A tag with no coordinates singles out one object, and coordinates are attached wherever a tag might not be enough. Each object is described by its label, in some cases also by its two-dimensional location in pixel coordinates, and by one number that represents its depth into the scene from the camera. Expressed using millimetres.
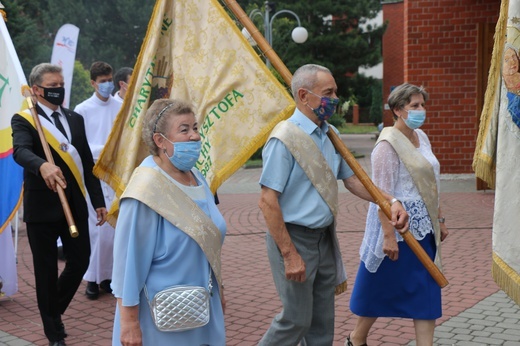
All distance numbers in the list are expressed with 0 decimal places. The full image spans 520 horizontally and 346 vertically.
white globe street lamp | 22578
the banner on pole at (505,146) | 3492
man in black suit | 5117
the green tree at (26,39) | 26656
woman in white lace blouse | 4402
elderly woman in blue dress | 2973
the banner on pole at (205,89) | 4484
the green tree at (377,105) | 40862
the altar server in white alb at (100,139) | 6776
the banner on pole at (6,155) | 6098
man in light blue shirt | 3682
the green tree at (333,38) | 27328
